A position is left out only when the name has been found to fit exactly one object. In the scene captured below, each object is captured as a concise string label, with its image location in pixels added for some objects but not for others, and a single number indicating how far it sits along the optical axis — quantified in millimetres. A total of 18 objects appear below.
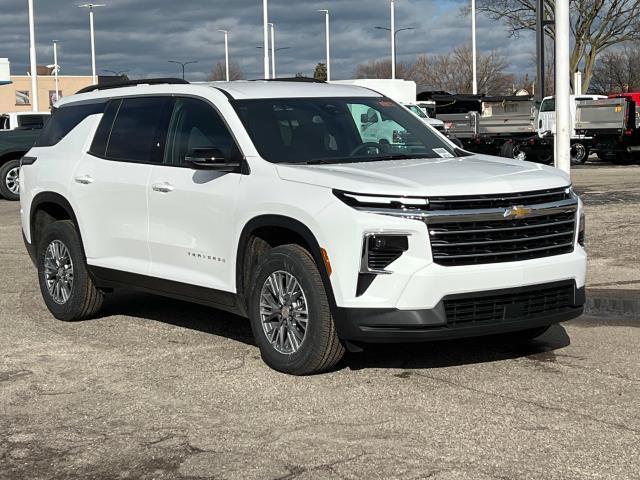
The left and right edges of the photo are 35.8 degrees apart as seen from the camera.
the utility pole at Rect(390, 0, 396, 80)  60219
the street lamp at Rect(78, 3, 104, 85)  54212
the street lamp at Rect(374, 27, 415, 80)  59925
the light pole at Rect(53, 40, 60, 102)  75256
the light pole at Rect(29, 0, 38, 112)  40156
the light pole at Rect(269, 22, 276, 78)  63238
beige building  99625
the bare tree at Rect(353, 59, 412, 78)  112250
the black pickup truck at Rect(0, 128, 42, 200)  20328
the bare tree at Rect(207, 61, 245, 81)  102625
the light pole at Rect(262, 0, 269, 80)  37812
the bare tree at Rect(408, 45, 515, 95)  98188
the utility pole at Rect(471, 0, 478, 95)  53734
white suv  5641
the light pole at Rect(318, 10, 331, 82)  63719
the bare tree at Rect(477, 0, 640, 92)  52000
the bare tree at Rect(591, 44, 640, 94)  88875
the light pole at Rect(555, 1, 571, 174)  11492
